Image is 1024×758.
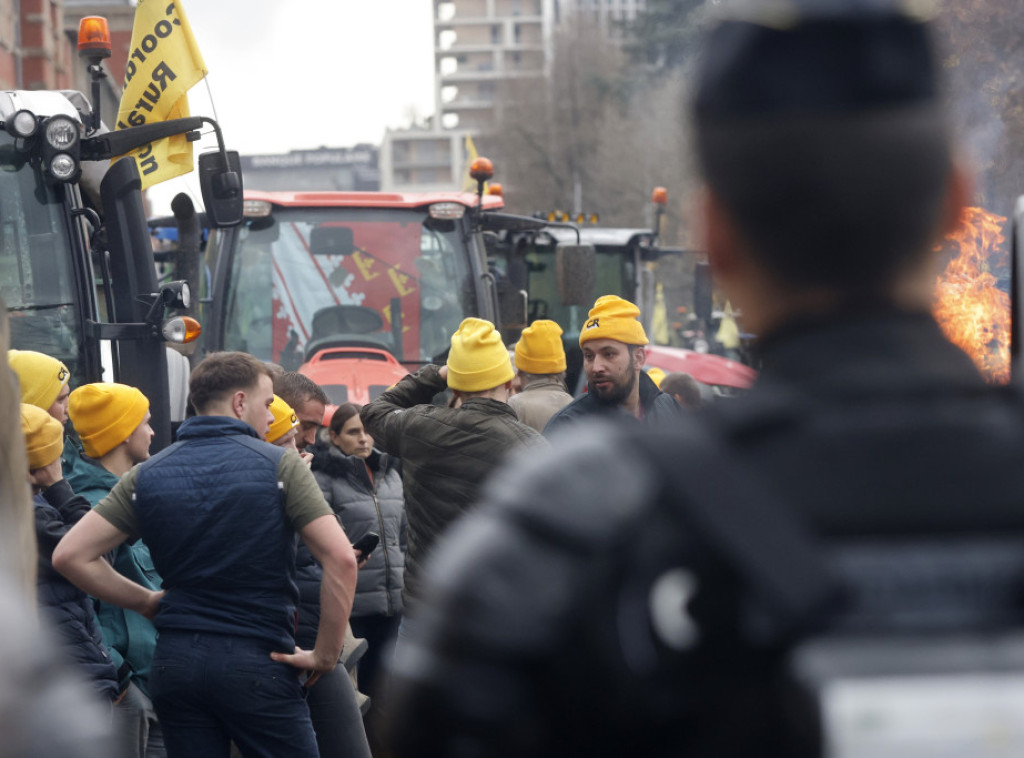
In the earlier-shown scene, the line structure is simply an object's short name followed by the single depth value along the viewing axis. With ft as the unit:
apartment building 450.71
